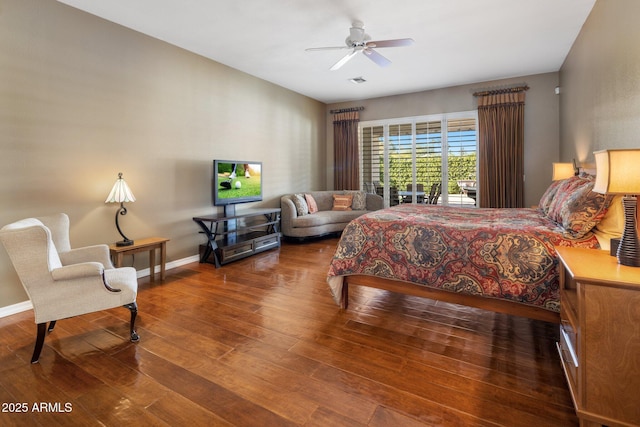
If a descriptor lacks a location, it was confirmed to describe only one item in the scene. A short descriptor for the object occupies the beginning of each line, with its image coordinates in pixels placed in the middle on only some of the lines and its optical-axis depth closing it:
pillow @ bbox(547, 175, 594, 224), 2.37
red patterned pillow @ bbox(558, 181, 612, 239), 1.93
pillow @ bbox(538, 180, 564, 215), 3.02
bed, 1.97
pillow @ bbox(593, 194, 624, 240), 1.83
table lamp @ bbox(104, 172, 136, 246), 3.15
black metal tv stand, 4.05
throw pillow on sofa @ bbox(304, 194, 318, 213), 5.96
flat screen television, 4.26
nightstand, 1.23
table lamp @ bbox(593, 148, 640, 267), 1.36
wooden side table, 3.07
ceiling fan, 3.18
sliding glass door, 5.76
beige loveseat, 5.41
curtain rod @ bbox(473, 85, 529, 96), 5.12
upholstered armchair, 1.83
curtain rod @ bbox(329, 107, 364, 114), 6.70
